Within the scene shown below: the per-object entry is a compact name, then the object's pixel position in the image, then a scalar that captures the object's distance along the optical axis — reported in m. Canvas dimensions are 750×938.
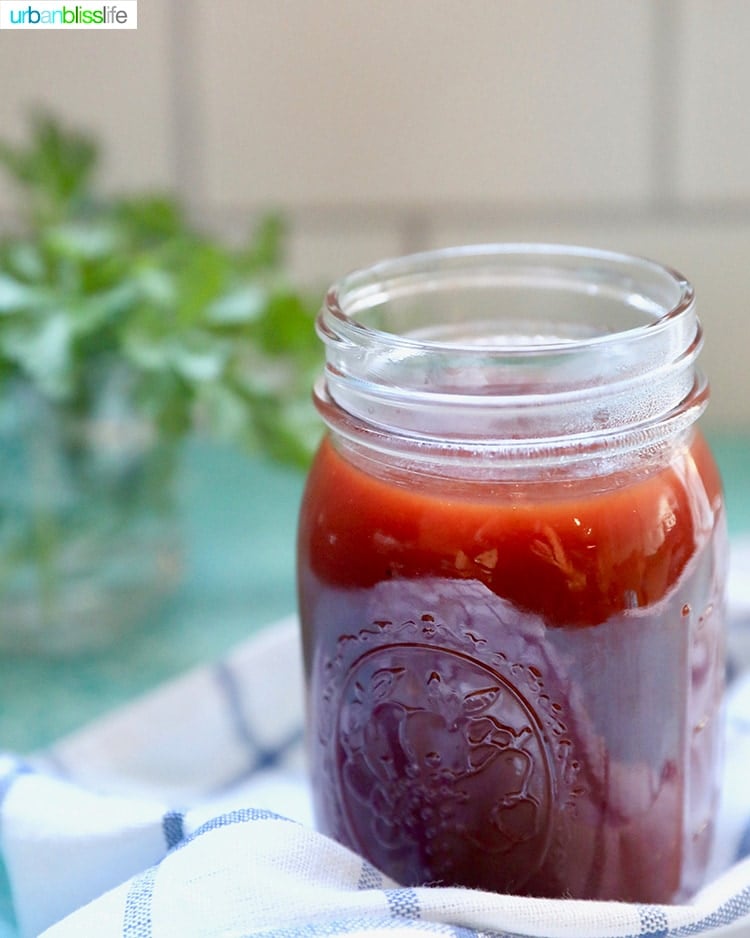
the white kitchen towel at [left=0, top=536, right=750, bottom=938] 0.43
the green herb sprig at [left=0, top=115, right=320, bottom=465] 0.55
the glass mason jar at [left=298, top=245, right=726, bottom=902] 0.43
